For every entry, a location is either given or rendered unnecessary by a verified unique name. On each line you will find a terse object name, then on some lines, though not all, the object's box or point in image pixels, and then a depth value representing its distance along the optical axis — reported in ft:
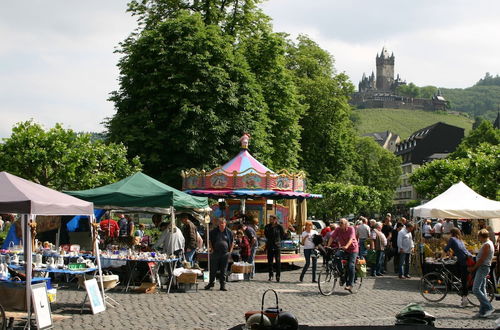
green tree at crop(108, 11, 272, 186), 110.63
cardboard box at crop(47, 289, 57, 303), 44.82
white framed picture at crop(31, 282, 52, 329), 37.65
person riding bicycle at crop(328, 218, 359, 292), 58.59
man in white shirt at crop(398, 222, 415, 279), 74.38
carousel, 87.86
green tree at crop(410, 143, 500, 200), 150.42
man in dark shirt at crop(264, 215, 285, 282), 68.80
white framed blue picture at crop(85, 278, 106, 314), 44.55
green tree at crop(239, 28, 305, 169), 132.05
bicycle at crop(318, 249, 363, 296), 59.03
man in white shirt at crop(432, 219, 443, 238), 102.22
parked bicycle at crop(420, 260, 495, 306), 55.15
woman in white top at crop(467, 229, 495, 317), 47.26
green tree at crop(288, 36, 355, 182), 182.39
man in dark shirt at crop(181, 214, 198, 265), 65.31
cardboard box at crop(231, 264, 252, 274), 68.59
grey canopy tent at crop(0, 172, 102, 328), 38.01
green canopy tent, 59.98
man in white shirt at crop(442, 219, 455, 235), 96.09
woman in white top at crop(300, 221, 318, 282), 66.90
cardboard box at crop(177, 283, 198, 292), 58.23
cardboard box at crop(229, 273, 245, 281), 68.13
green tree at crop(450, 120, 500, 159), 253.85
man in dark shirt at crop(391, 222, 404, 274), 82.48
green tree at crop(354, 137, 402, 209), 289.74
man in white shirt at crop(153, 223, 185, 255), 60.39
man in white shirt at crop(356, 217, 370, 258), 80.84
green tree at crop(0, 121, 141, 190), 97.86
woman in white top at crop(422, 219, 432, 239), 98.12
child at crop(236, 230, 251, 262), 71.36
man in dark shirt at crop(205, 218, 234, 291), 58.34
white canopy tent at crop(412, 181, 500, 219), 71.46
